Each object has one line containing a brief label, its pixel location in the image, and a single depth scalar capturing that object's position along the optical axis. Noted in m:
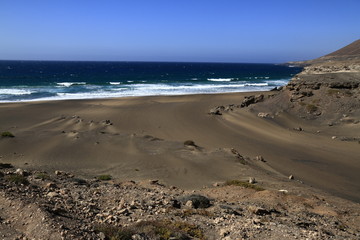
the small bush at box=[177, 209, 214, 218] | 8.15
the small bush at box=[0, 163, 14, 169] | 12.61
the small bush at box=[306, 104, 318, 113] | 26.33
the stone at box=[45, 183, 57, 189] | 9.88
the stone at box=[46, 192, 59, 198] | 8.78
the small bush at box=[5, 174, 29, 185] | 9.59
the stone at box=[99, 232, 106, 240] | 6.15
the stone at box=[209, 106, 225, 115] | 28.50
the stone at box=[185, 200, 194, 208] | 8.91
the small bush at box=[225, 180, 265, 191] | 11.16
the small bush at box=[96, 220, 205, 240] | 6.34
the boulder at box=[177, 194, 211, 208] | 9.00
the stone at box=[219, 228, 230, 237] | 6.96
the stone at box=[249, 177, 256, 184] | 12.26
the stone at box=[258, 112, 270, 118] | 26.60
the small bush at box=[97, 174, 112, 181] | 12.48
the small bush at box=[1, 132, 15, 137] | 17.52
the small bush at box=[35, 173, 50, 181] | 10.80
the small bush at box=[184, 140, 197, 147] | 17.50
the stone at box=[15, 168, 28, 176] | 11.16
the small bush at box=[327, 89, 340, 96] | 26.72
